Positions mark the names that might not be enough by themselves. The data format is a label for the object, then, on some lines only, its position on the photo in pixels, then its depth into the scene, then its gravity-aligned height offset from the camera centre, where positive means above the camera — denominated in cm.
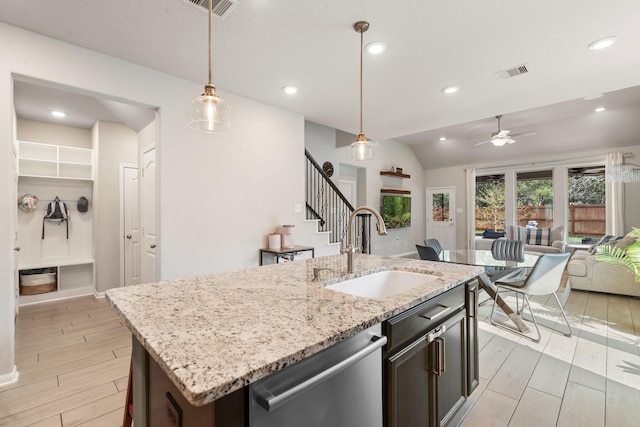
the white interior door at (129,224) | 468 -13
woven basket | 419 -103
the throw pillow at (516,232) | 702 -44
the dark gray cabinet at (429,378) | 122 -76
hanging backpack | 453 +6
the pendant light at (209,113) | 172 +61
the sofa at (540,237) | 637 -54
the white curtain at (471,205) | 816 +24
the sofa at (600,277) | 420 -93
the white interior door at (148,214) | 350 +2
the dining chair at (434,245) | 394 -42
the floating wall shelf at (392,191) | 752 +61
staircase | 524 +17
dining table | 307 -55
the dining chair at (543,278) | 289 -63
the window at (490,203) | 798 +30
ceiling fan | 498 +126
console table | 365 -45
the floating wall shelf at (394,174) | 747 +103
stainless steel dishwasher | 77 -53
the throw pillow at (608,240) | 498 -47
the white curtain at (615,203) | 596 +20
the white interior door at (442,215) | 860 -3
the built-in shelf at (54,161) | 432 +82
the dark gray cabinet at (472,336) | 181 -75
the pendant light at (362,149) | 267 +58
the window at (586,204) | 653 +21
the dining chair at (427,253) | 354 -47
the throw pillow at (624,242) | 448 -43
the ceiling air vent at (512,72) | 304 +147
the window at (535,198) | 715 +38
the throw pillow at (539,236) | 667 -51
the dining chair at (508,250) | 397 -50
